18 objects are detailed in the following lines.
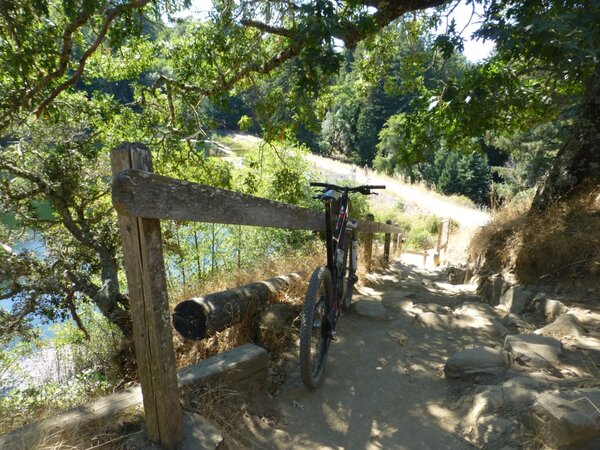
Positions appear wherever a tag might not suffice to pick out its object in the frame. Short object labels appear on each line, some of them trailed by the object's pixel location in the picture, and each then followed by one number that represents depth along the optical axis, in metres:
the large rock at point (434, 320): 4.21
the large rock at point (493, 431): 2.20
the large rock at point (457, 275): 7.56
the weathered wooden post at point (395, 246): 12.11
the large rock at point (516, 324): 3.83
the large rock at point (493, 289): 5.03
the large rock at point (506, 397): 2.33
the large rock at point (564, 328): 3.23
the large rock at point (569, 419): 1.90
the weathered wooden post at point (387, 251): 8.75
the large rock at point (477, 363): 2.87
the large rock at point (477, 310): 4.33
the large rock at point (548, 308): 3.82
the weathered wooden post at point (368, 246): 6.92
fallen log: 2.78
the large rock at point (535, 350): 2.80
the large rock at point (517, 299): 4.38
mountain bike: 2.67
